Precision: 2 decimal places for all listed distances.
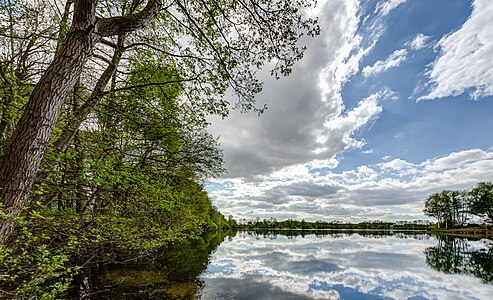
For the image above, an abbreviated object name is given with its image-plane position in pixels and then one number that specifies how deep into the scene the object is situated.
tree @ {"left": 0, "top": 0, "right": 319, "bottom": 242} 3.36
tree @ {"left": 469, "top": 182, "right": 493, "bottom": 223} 65.00
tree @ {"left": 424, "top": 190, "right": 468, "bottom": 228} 74.00
